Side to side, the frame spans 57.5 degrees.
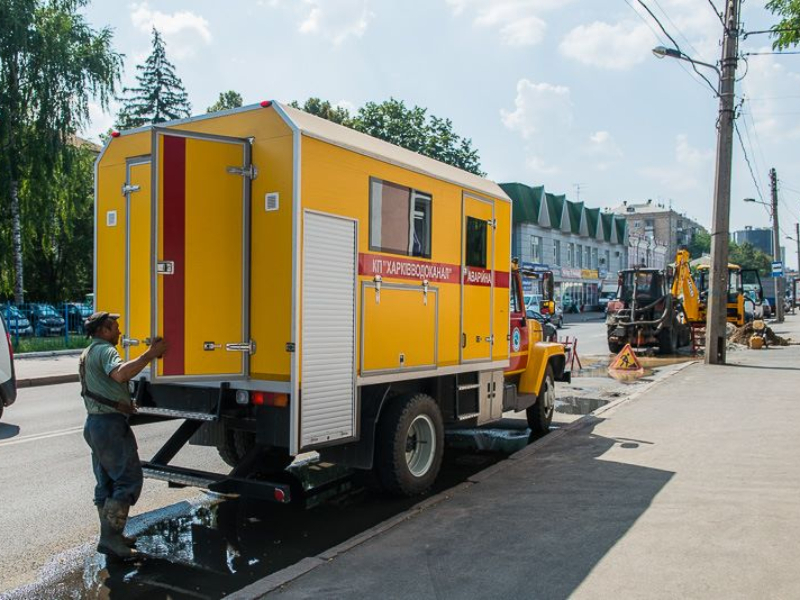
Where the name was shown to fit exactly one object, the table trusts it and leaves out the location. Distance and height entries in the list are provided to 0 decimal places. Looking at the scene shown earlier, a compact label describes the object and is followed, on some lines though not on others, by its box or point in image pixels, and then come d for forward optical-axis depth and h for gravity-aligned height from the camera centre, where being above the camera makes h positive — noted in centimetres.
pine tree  4756 +1297
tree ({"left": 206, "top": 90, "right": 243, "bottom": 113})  4703 +1266
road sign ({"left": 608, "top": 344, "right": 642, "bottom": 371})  1781 -170
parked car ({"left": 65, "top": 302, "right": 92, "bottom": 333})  2214 -76
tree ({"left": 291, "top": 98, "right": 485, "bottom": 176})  4725 +1087
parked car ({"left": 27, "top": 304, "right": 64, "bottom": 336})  2220 -88
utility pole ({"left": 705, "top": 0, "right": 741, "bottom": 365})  1853 +266
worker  487 -96
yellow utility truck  523 +4
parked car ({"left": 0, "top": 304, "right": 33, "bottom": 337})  2158 -92
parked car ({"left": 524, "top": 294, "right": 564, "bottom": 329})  3331 -60
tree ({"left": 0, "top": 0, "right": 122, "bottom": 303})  2539 +741
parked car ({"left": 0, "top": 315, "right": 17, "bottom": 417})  1004 -115
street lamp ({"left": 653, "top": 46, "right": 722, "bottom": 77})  1708 +565
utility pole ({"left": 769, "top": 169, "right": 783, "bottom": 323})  4119 +219
